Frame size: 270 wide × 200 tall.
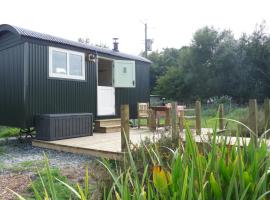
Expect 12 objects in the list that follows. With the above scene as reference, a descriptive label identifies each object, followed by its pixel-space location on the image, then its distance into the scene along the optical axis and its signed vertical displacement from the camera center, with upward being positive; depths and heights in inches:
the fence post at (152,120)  306.5 -15.6
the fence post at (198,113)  232.6 -7.0
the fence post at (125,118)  171.6 -7.5
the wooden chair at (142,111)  343.6 -7.6
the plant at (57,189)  43.8 -35.6
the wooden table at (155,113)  302.2 -8.8
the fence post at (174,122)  151.2 -9.6
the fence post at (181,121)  240.6 -13.6
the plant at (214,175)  47.1 -11.7
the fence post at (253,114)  150.8 -5.1
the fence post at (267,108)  169.8 -2.4
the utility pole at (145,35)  1093.0 +242.4
